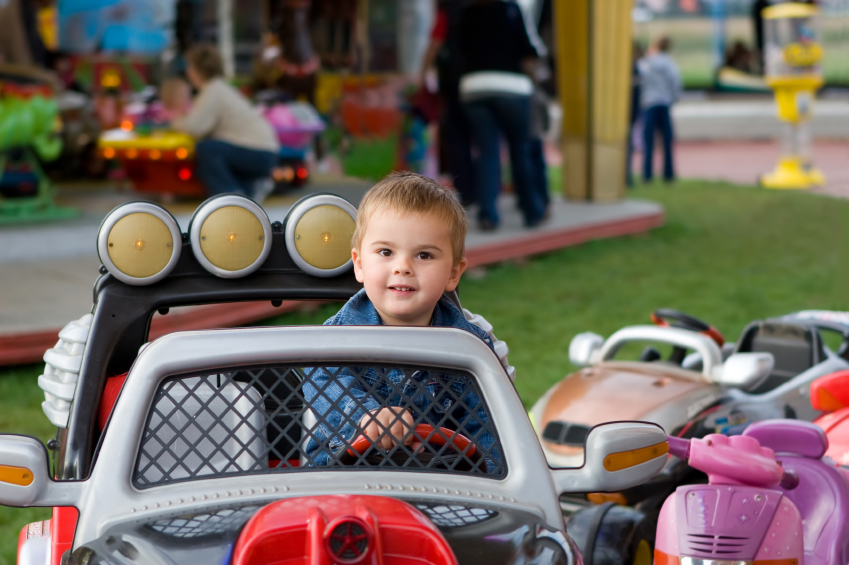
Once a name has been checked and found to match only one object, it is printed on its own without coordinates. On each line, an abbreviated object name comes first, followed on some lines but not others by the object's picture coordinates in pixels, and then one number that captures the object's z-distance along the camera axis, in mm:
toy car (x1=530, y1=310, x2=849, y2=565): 3208
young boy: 2595
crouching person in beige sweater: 7431
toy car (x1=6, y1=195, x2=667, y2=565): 2327
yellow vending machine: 12381
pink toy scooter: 2702
